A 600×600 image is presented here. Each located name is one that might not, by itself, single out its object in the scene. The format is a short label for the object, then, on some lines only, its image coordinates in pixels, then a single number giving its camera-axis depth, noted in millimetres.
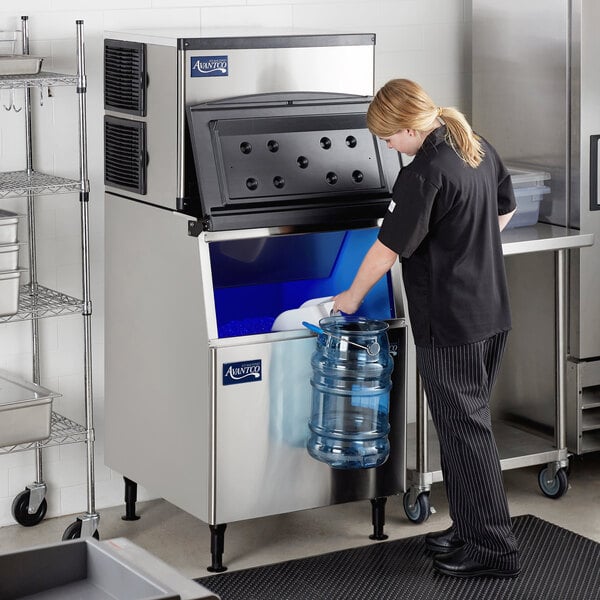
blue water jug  6065
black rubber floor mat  5874
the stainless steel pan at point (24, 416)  6144
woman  5626
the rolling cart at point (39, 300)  6129
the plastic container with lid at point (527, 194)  7111
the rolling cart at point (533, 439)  6808
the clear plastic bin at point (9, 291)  6071
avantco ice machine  5883
